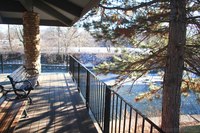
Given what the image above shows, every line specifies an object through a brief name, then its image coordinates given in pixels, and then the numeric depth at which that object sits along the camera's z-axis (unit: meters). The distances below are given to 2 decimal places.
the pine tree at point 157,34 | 2.42
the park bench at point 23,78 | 2.83
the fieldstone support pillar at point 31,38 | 4.61
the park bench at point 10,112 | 2.11
